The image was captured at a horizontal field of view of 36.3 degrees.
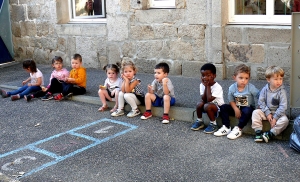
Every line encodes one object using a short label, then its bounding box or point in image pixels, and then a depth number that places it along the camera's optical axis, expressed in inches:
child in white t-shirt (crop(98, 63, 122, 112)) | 277.3
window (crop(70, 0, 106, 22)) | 412.8
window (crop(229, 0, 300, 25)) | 302.2
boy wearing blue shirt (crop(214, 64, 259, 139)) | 218.8
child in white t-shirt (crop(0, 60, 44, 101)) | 322.3
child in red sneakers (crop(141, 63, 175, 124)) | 250.1
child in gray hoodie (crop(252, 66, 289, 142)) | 208.2
